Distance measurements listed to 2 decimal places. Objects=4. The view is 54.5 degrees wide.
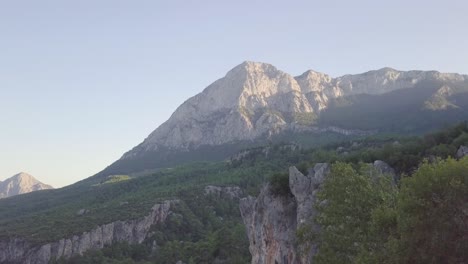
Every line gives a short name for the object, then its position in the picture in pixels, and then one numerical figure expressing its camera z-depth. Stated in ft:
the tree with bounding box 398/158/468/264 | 101.50
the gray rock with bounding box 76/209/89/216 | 629.27
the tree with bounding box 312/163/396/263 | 131.75
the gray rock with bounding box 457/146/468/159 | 228.92
